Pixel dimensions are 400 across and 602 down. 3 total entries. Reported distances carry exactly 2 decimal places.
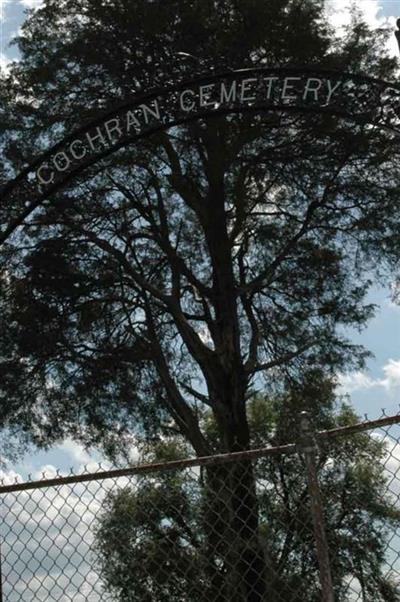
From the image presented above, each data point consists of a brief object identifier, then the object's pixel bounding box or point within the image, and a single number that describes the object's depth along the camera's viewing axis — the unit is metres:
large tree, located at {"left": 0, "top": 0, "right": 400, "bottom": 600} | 13.84
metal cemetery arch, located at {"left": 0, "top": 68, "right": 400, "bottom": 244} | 7.62
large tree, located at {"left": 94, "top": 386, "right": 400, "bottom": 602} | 12.60
